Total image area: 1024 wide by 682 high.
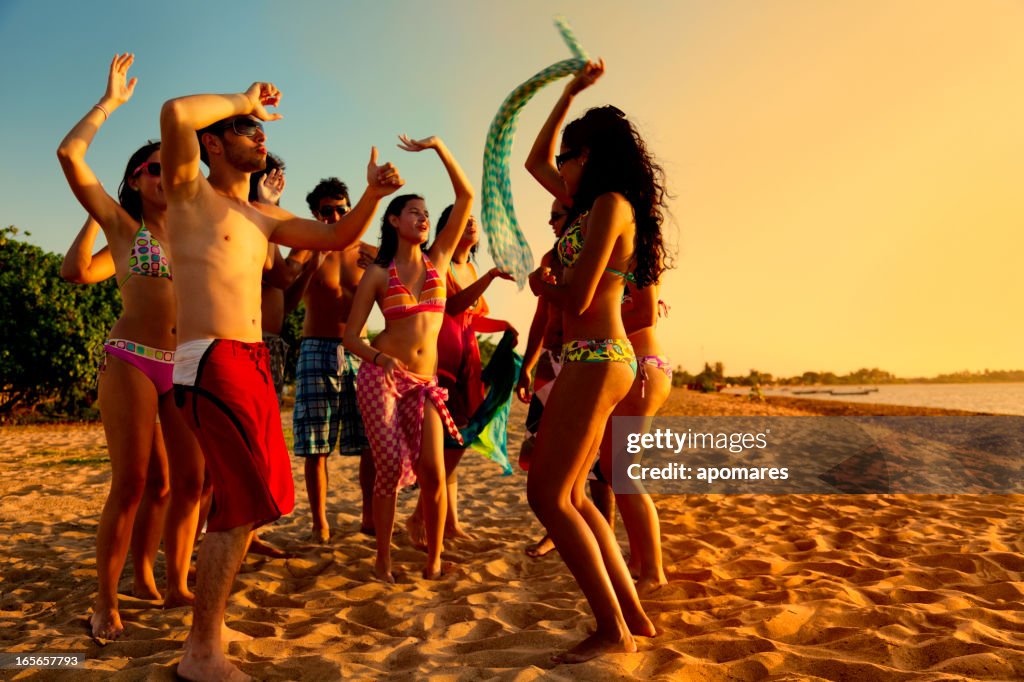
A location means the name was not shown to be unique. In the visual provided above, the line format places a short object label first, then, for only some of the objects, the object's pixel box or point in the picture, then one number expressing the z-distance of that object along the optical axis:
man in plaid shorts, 5.15
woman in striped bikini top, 4.32
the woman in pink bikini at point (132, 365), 3.38
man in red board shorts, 2.69
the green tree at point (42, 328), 14.41
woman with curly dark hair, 2.86
